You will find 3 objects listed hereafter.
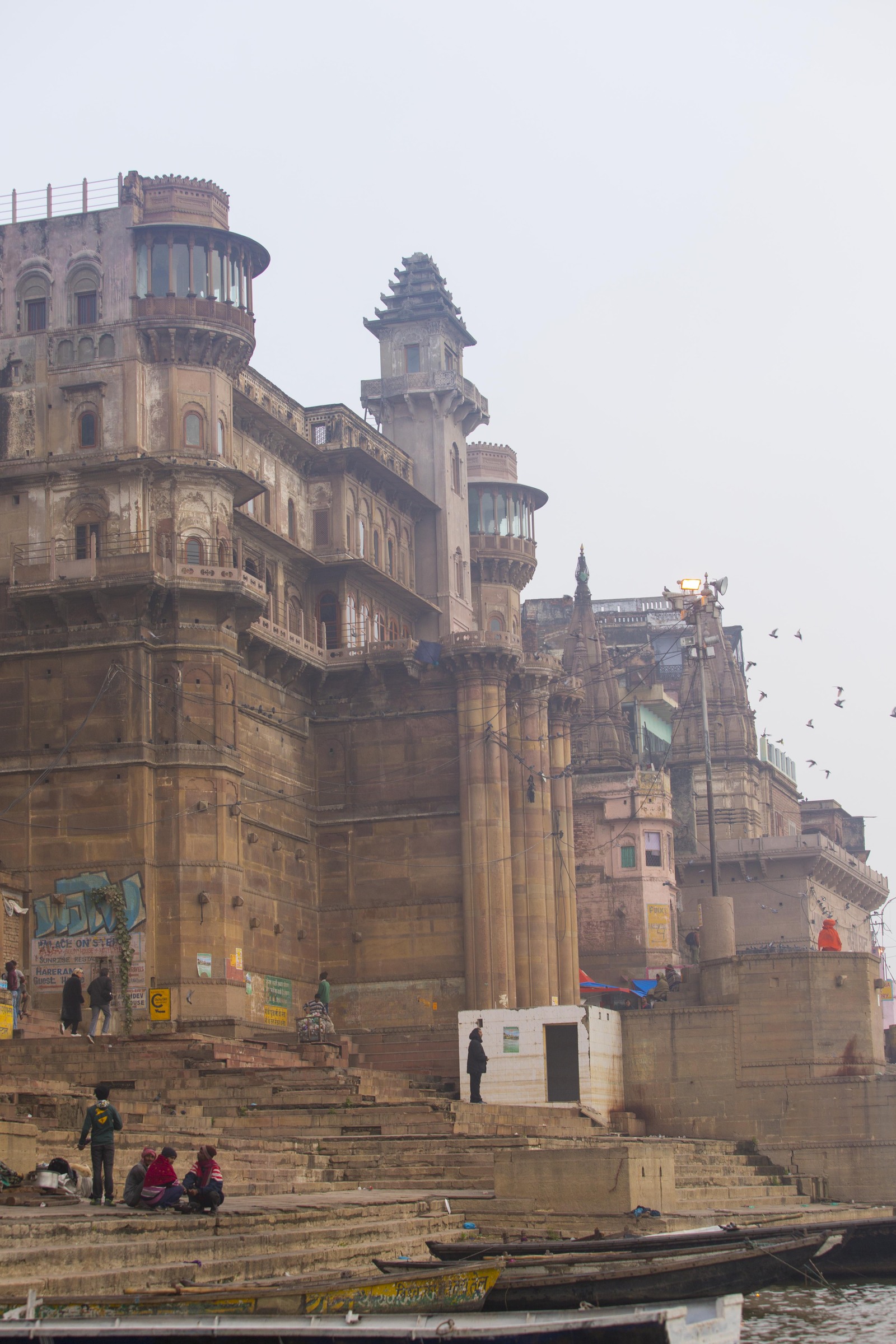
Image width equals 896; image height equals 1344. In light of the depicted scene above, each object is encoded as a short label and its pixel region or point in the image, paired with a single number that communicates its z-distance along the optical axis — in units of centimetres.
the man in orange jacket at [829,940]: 4594
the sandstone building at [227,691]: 4481
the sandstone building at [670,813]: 6900
